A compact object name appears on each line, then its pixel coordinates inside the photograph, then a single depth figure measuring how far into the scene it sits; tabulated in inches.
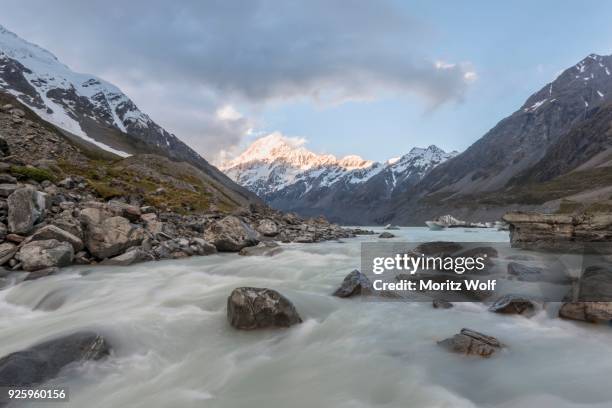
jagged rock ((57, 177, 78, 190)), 1175.0
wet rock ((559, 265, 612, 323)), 388.2
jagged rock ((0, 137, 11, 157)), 1256.9
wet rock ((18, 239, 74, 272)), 628.4
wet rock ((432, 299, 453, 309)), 488.7
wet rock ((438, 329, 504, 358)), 331.6
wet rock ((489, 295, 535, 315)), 442.0
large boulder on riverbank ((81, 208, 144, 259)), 762.8
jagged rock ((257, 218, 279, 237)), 1567.4
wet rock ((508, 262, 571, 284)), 556.5
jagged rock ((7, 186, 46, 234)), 715.9
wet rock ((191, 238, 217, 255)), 978.6
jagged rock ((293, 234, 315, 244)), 1460.4
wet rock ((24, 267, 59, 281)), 595.3
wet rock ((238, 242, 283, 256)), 976.3
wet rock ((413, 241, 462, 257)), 829.2
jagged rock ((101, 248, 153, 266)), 756.0
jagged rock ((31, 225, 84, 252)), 697.0
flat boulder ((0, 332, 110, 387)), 278.7
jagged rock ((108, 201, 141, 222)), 966.9
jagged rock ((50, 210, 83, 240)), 745.0
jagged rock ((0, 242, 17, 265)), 635.6
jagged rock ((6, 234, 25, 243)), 691.4
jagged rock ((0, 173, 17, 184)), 914.1
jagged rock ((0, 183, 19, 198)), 808.9
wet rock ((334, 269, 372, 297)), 552.4
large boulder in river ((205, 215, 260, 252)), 1066.1
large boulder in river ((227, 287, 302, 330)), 406.6
